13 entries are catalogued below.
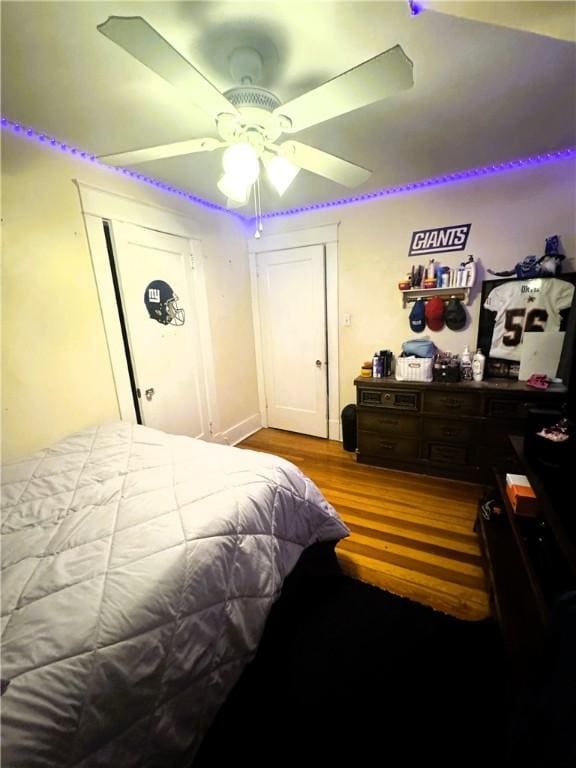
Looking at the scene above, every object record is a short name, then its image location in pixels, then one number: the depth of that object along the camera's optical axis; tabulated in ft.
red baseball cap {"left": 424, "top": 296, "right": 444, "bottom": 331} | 8.83
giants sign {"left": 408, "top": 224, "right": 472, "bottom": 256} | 8.46
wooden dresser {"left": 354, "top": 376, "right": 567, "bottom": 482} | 7.55
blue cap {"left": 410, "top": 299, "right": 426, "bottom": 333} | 9.03
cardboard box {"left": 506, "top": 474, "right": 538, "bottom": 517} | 4.53
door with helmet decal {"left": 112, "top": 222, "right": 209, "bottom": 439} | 7.41
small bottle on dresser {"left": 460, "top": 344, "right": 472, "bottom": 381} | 8.47
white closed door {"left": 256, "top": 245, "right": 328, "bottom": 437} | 10.58
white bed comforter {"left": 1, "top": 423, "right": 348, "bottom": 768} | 2.24
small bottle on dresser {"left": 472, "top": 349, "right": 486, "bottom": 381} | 8.23
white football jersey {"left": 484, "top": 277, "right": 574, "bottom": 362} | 7.62
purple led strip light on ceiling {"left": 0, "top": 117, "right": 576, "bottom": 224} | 5.66
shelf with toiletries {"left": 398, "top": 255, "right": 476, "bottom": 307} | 8.30
